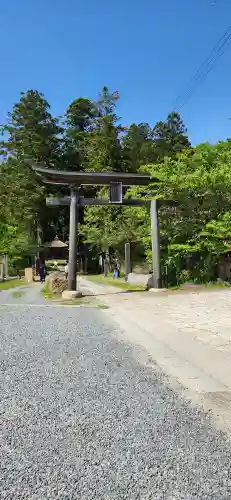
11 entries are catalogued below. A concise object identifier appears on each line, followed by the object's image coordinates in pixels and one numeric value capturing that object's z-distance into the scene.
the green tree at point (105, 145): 38.16
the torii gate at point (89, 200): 14.52
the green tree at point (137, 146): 37.88
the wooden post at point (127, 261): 23.39
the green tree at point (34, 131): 40.22
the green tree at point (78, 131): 43.41
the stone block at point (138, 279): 19.20
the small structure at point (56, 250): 40.82
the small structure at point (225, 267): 14.52
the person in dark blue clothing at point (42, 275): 25.61
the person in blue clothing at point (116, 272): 28.44
